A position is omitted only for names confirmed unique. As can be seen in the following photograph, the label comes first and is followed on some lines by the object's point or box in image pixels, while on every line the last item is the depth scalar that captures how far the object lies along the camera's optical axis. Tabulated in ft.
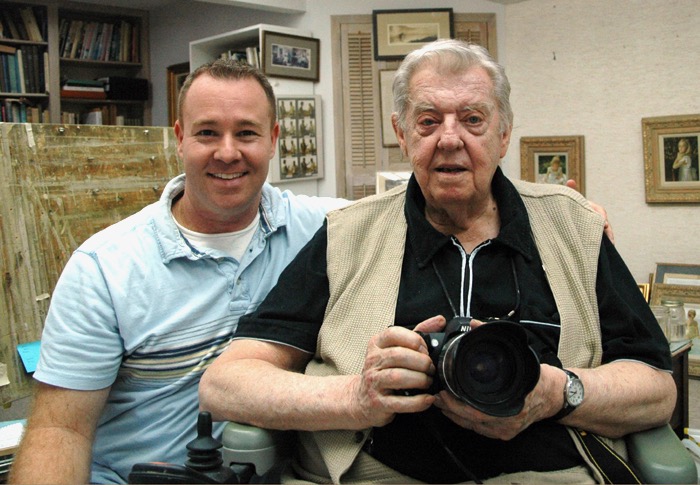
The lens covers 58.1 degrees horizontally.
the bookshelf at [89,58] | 17.24
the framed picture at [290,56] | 13.78
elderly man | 4.14
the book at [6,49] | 16.19
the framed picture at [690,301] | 10.27
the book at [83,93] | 17.71
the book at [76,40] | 17.98
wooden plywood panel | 6.84
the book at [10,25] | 16.57
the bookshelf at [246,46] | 13.96
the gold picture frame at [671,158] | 11.10
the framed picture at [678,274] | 10.91
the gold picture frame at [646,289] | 10.41
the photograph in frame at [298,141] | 13.98
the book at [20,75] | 16.57
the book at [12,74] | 16.45
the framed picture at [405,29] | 13.58
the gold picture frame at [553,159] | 12.37
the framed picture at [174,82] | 18.49
